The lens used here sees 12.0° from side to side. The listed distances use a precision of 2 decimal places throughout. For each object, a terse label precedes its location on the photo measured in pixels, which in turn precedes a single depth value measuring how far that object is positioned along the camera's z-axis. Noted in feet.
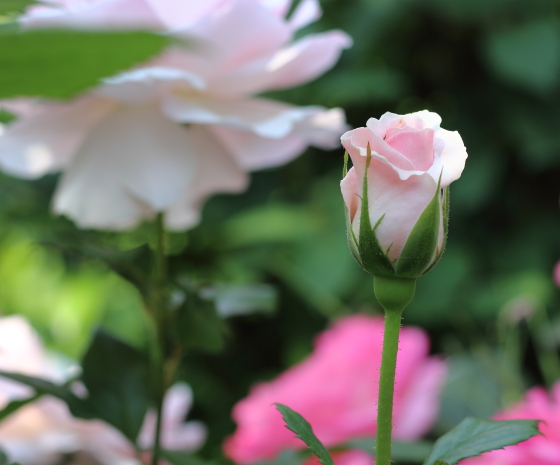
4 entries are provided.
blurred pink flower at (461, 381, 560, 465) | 2.49
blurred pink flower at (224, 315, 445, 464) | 3.42
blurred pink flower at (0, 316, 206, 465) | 2.97
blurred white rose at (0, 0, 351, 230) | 2.54
